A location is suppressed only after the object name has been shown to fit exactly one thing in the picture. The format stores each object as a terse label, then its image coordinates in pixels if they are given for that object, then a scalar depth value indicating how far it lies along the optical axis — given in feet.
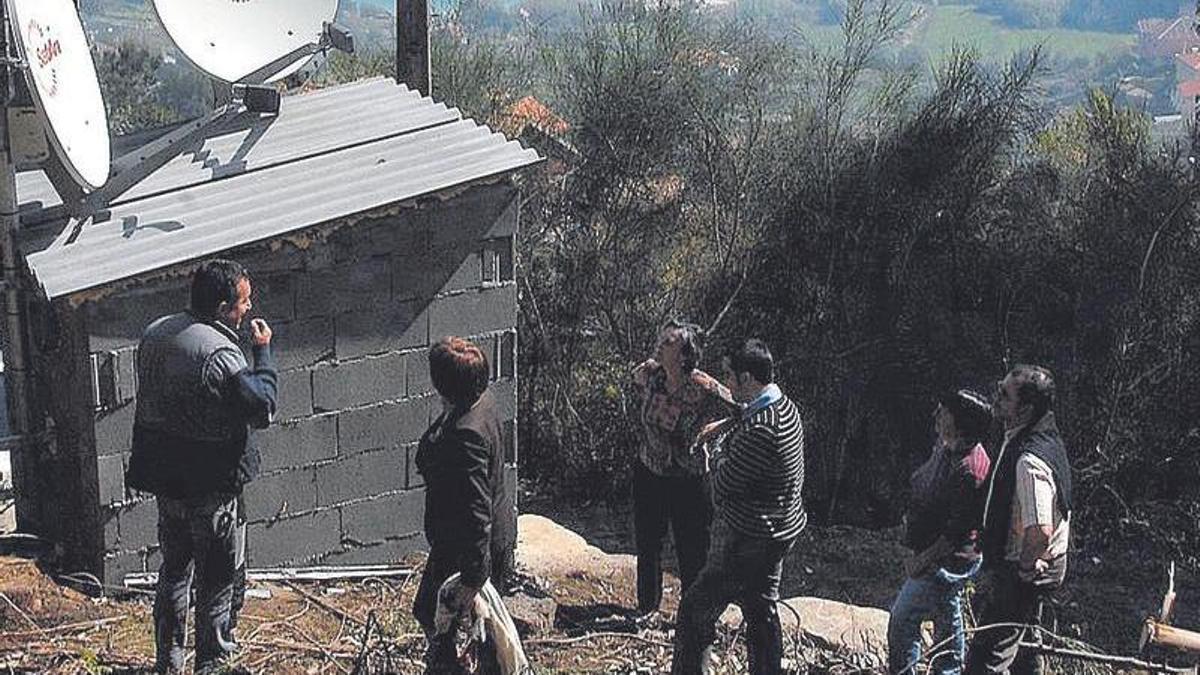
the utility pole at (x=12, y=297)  19.35
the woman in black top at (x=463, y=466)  14.08
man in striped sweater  16.22
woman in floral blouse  19.92
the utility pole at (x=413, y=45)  37.42
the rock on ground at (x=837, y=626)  21.75
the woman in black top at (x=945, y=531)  16.22
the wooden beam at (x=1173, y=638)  12.73
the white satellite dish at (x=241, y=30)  23.39
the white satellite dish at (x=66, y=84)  18.02
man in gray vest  14.92
